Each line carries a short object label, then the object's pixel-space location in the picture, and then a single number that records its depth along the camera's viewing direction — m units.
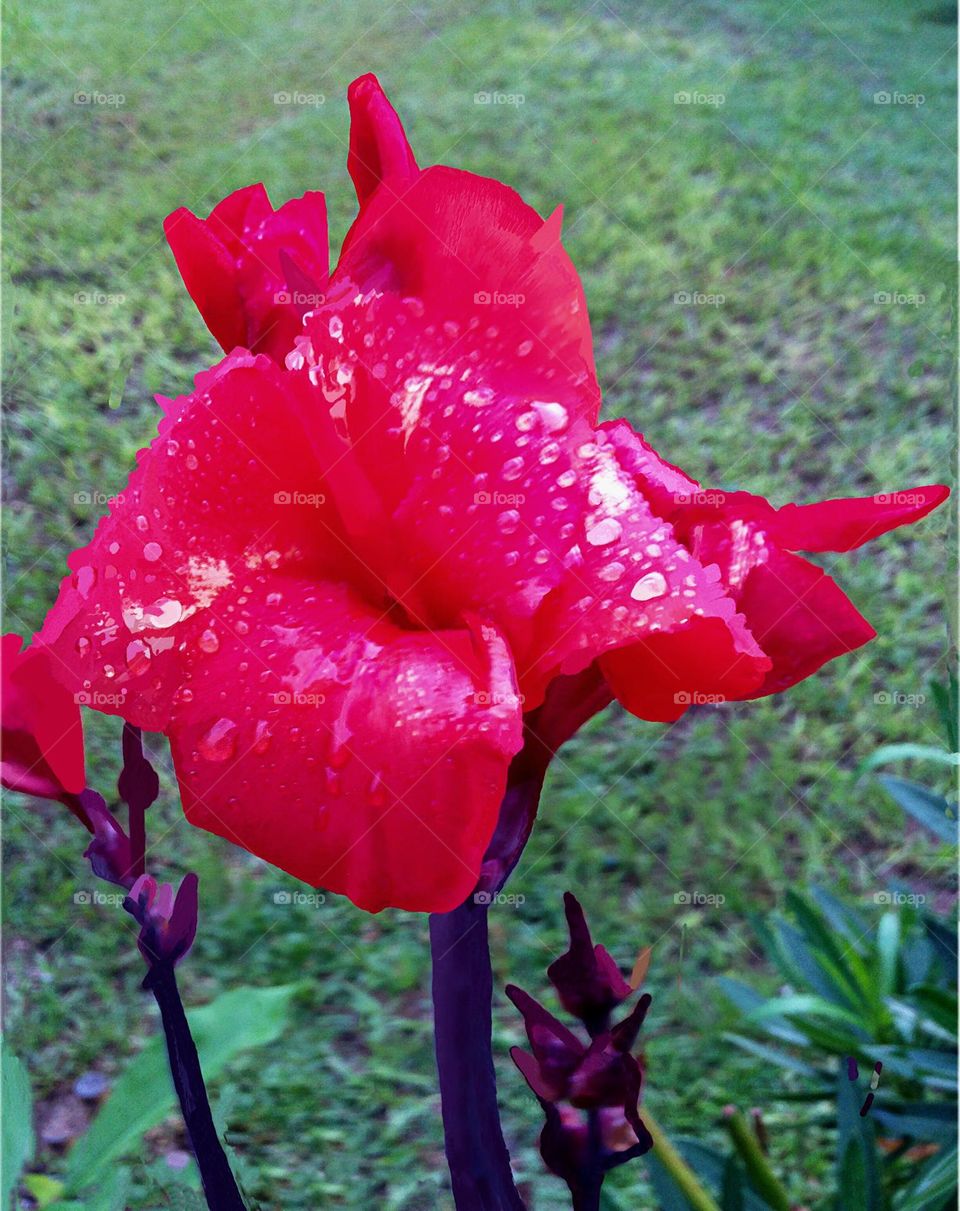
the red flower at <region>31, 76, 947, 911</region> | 0.23
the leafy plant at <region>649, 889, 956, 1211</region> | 0.60
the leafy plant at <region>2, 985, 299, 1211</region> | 0.38
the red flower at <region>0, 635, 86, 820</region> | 0.27
